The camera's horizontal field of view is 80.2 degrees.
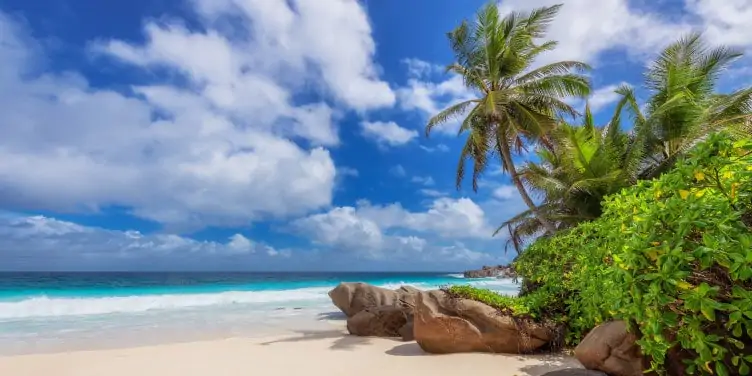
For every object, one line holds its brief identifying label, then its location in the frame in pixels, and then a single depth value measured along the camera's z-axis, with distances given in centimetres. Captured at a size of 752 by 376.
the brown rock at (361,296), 1385
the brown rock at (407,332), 909
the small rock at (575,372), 490
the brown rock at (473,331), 718
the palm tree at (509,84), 1435
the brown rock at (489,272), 6235
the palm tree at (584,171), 1208
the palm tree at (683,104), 1194
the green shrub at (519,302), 748
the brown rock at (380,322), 988
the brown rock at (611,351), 480
